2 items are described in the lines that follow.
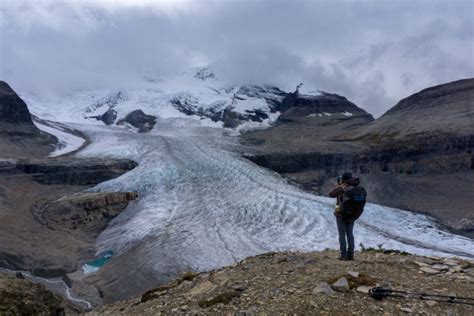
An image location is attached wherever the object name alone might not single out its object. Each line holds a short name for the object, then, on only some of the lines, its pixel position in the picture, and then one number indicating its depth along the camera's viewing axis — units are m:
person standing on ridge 7.86
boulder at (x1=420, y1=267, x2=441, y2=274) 6.73
